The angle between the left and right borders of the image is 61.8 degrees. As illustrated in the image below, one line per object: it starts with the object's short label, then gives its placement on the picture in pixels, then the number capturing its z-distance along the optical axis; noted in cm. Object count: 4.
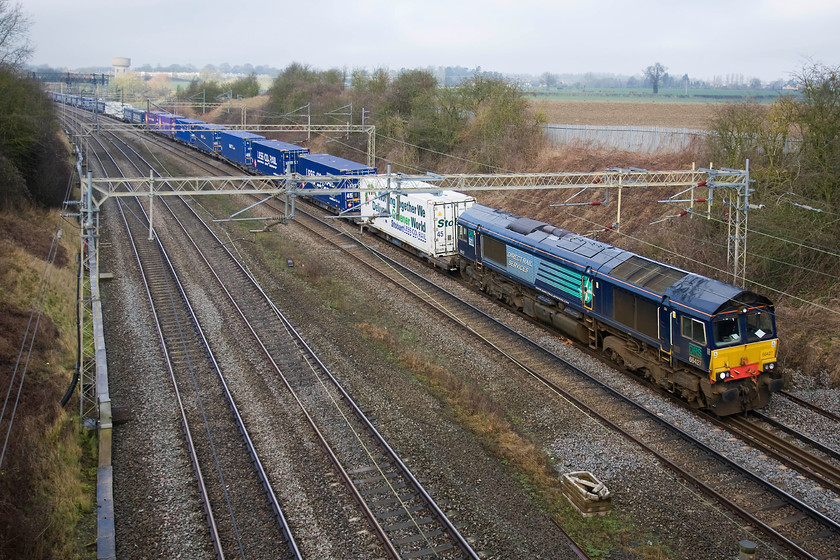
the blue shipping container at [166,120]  6232
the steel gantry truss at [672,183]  2025
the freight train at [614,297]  1551
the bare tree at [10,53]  3572
